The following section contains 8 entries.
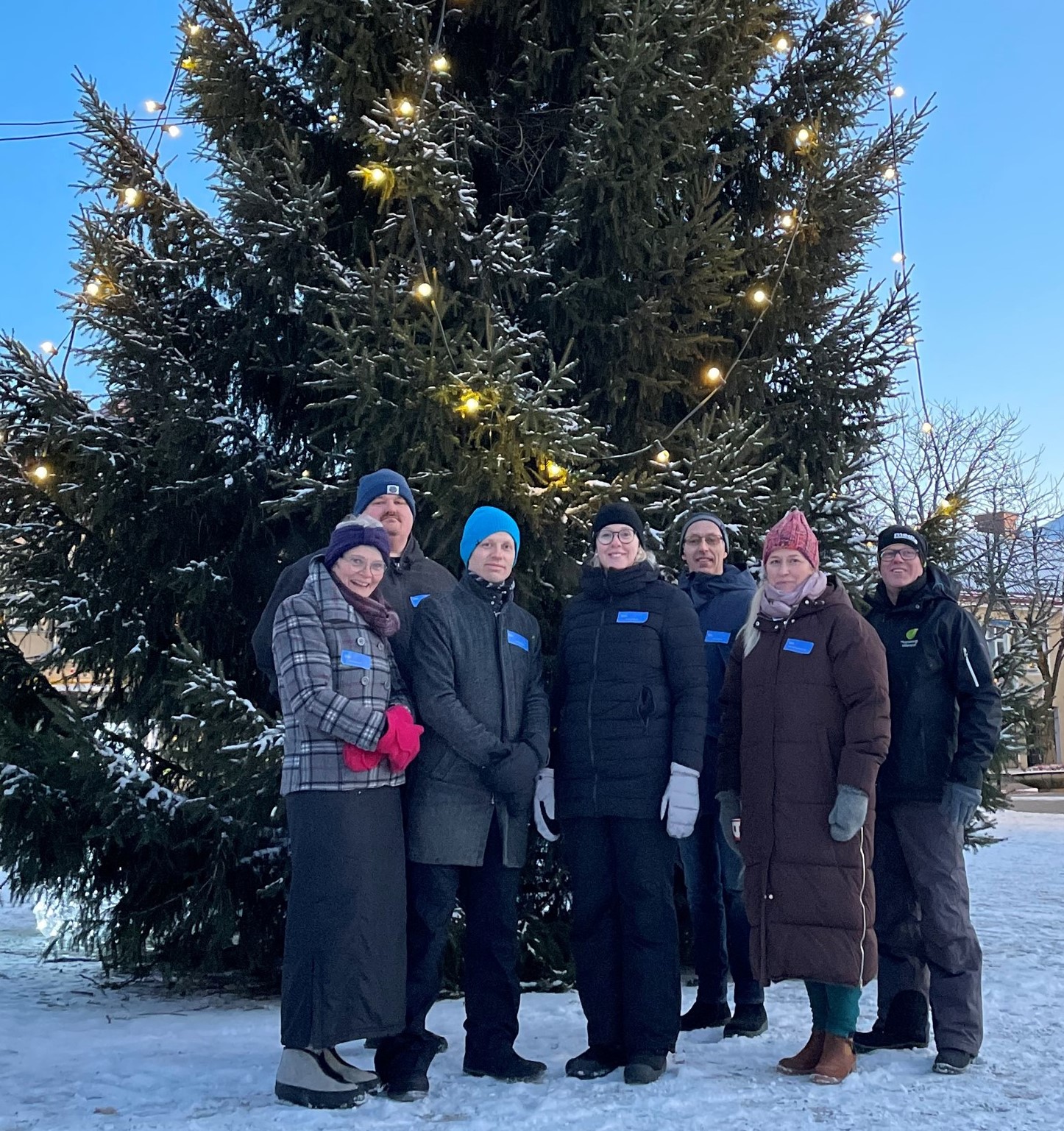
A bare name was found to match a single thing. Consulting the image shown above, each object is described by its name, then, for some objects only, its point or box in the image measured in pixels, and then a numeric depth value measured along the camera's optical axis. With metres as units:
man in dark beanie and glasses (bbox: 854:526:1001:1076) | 3.93
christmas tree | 5.17
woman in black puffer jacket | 3.77
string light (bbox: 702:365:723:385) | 6.20
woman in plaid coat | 3.44
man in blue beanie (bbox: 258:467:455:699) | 3.98
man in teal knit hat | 3.71
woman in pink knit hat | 3.67
